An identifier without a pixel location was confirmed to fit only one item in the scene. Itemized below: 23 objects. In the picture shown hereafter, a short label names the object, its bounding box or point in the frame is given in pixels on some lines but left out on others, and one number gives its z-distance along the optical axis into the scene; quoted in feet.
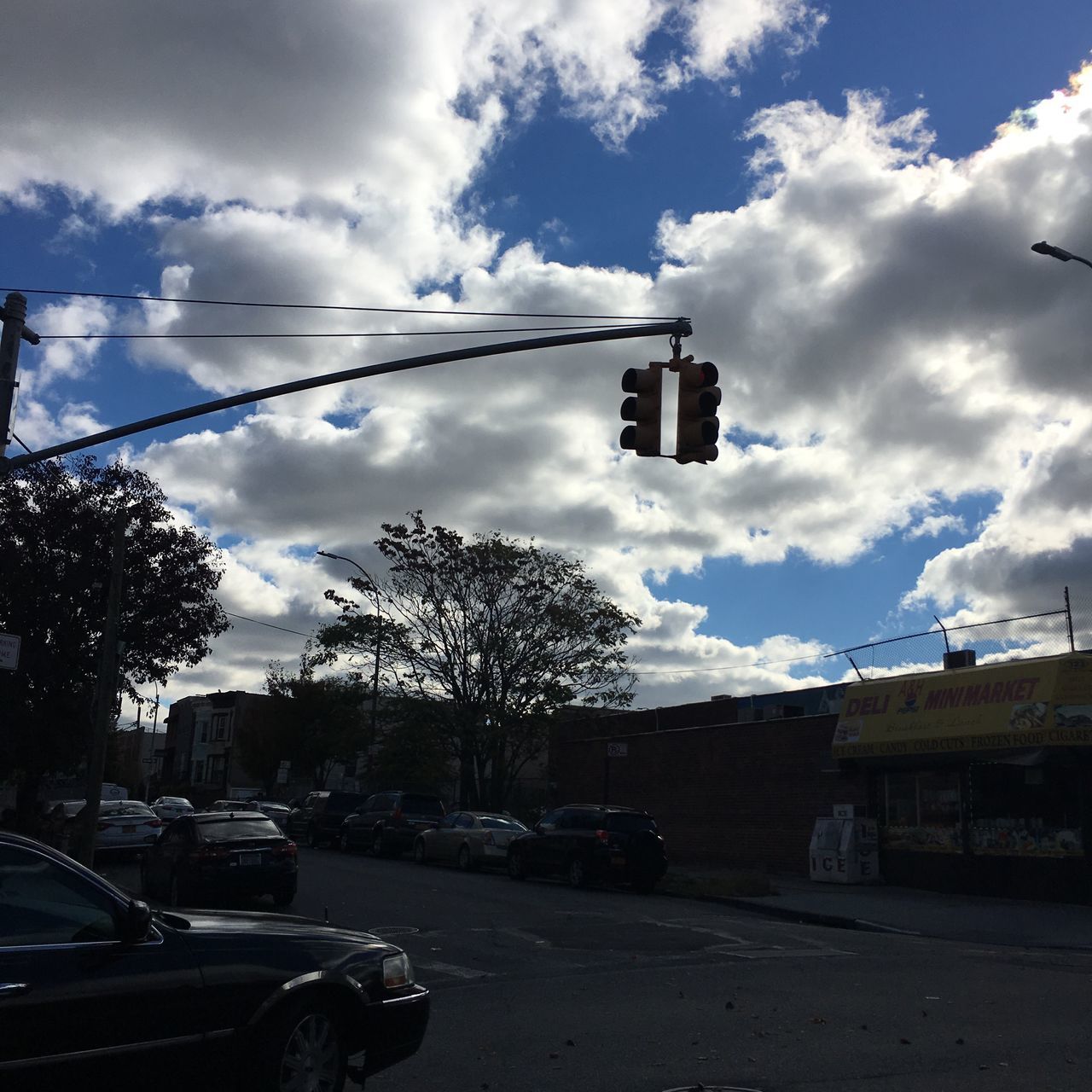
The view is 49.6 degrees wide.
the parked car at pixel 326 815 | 119.24
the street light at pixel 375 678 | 124.88
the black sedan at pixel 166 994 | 16.42
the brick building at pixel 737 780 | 90.27
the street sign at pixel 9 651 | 44.91
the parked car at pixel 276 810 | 131.64
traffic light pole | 40.65
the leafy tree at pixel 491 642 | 124.77
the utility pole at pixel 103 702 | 74.28
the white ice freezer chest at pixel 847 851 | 78.84
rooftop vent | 78.38
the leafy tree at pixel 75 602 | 90.74
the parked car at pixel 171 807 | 139.43
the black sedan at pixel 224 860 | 55.98
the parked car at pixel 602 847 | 73.51
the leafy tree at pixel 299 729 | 201.67
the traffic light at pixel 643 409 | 37.86
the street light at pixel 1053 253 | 57.77
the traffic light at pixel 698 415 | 37.42
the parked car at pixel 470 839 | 91.09
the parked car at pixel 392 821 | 106.73
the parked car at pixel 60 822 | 96.32
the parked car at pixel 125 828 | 90.02
